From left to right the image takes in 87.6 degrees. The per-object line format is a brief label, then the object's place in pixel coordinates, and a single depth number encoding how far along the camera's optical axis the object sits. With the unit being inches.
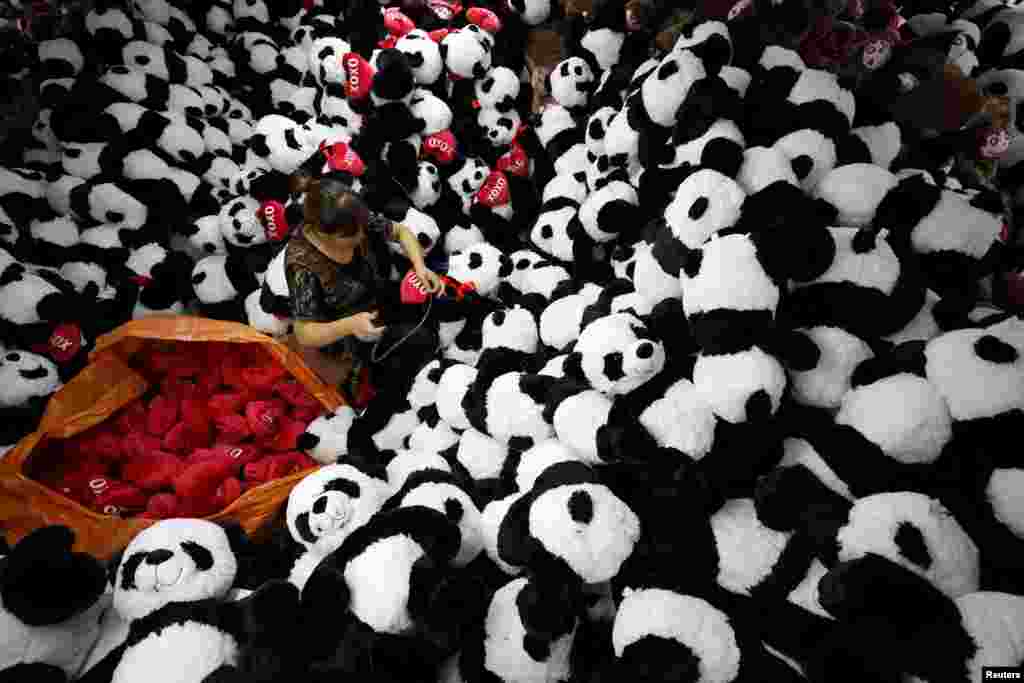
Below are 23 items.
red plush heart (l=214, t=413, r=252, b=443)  75.2
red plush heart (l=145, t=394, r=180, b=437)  74.9
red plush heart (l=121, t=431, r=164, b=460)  72.3
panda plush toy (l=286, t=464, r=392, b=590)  48.4
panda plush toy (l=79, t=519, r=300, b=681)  33.7
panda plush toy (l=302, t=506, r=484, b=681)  35.7
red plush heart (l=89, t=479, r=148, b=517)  65.6
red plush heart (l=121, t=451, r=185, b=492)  68.7
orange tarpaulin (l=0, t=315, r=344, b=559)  61.0
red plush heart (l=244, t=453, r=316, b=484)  70.1
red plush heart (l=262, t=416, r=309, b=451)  74.9
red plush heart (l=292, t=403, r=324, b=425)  77.7
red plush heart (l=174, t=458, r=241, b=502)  66.5
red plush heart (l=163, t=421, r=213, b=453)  73.4
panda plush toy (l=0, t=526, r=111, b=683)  33.9
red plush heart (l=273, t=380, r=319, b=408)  78.2
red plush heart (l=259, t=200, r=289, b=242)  85.0
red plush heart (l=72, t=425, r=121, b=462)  71.2
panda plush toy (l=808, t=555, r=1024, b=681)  25.8
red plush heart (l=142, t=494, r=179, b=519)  65.1
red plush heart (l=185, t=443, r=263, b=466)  70.5
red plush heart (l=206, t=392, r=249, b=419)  76.9
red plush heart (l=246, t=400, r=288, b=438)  75.0
